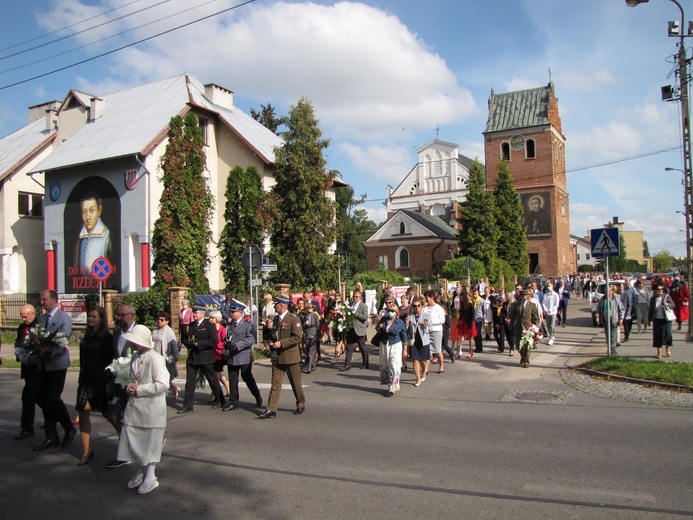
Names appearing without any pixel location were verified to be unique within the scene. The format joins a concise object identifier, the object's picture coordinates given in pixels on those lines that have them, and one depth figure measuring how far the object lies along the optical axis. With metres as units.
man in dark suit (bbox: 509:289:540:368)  13.52
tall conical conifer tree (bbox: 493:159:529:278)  46.69
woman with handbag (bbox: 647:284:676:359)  13.07
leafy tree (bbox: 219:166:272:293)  25.80
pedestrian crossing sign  13.02
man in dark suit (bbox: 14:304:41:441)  7.16
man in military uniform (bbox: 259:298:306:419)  8.77
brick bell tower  57.16
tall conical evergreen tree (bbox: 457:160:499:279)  41.75
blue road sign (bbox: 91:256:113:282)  16.69
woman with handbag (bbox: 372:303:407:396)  10.52
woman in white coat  5.50
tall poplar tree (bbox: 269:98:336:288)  22.80
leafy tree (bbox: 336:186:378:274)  68.06
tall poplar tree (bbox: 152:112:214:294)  23.61
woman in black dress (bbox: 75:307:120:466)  6.50
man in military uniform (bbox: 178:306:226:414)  9.22
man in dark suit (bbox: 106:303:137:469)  6.02
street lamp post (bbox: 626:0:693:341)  15.88
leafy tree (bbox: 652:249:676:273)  129.12
